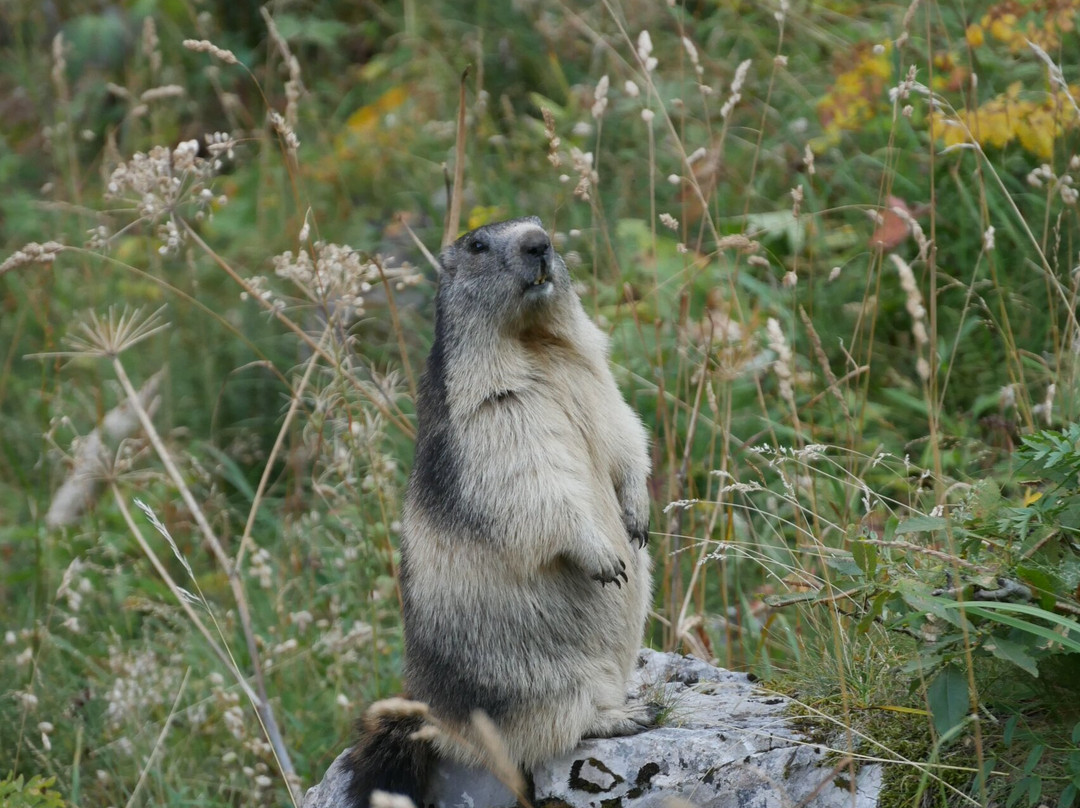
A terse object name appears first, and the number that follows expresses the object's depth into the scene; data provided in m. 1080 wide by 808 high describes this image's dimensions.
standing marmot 7.25
